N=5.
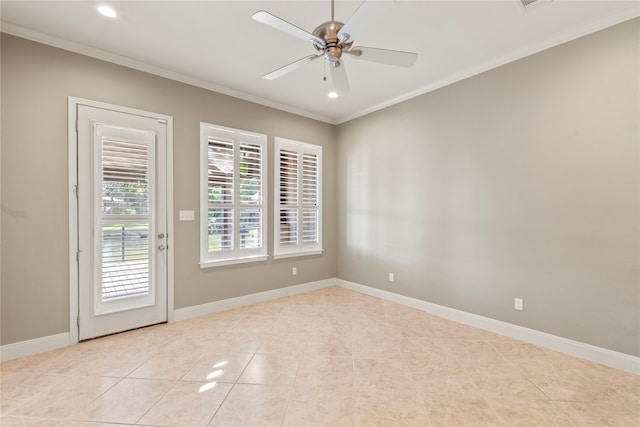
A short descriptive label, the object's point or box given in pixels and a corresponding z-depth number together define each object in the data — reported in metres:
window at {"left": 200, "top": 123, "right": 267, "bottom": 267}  3.69
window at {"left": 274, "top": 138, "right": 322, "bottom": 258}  4.43
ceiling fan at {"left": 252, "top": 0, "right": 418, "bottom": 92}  1.59
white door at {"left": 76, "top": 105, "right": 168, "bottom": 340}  2.87
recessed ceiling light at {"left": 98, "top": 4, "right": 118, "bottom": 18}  2.30
